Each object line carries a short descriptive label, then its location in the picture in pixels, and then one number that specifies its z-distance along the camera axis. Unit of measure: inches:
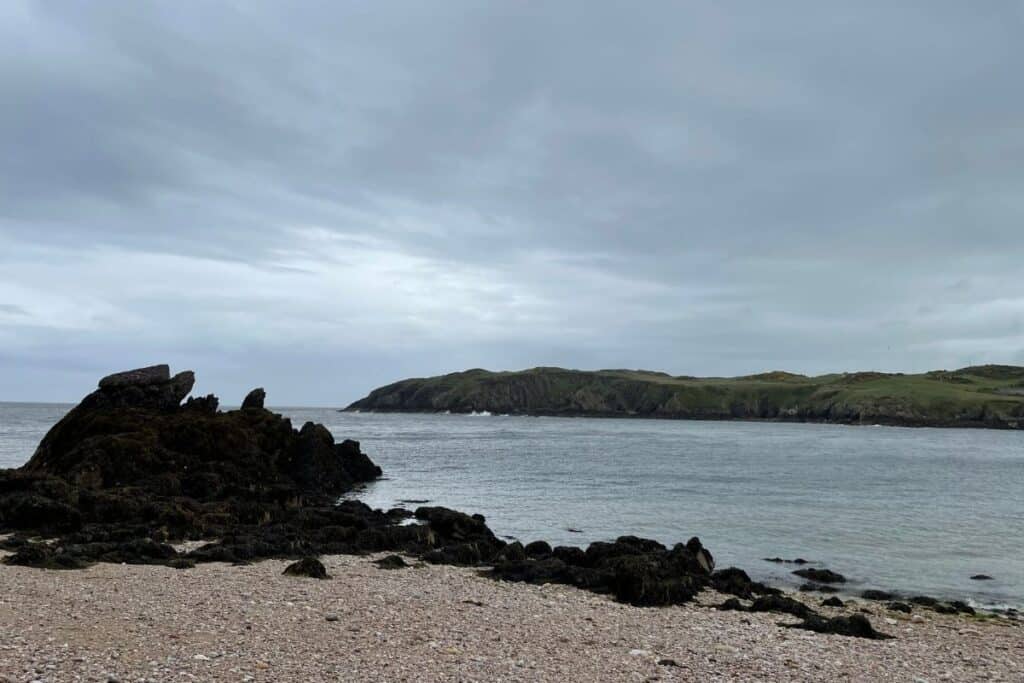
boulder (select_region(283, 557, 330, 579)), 733.3
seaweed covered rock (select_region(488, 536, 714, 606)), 715.4
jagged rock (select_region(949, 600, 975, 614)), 755.3
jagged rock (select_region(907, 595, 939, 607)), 780.0
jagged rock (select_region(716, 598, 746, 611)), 695.7
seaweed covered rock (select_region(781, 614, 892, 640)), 604.7
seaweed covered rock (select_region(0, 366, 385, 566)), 962.1
